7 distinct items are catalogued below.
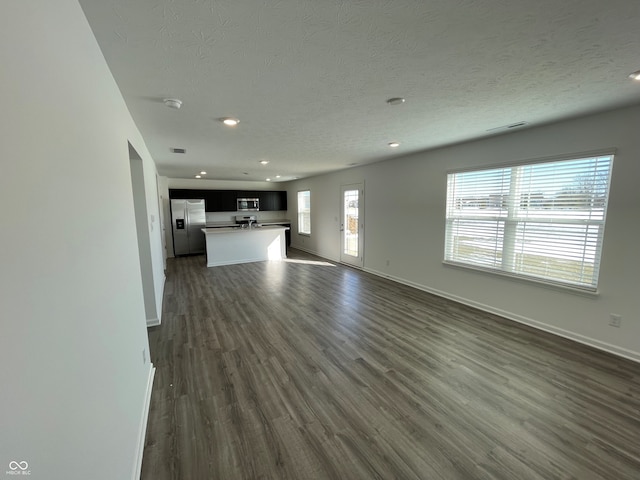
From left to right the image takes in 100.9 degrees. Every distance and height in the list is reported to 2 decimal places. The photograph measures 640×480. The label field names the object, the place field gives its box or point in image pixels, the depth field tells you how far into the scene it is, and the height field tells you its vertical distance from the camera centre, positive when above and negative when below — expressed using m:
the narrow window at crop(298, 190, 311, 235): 8.38 -0.09
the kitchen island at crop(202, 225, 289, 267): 6.69 -0.93
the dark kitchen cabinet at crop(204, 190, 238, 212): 8.34 +0.29
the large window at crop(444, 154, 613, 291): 2.79 -0.14
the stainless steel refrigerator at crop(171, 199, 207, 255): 7.64 -0.42
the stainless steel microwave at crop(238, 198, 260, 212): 8.88 +0.20
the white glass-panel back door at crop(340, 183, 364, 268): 6.13 -0.38
